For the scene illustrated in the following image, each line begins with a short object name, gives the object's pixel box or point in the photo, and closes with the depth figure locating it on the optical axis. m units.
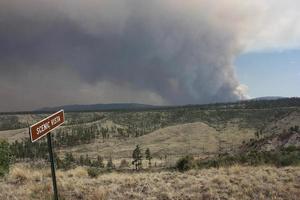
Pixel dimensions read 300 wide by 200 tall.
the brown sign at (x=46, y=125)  10.31
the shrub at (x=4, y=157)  20.73
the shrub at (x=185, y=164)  24.40
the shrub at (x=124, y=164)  106.71
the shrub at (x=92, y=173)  19.16
